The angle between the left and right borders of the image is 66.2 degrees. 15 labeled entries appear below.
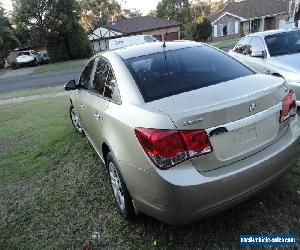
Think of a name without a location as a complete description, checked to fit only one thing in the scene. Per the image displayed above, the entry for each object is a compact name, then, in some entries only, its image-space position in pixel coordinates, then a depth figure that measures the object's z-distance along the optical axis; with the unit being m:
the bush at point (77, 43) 24.05
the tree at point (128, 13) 49.24
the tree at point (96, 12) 41.96
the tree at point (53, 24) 22.83
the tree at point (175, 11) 40.05
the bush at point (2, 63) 24.14
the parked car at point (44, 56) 25.35
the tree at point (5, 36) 23.20
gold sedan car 1.81
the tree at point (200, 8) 51.84
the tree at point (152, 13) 44.53
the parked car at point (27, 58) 23.70
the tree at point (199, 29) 25.96
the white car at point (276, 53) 4.12
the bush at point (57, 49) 23.89
